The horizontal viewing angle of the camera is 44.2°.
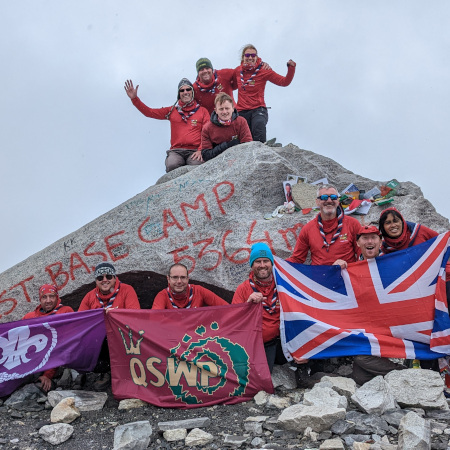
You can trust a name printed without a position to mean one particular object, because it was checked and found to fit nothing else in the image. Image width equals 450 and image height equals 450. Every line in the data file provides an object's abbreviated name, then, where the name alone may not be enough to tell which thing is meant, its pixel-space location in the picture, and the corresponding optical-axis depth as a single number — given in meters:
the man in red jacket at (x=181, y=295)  7.48
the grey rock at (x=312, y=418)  5.27
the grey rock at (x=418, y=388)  5.77
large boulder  8.98
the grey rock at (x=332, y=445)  4.89
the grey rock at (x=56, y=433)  5.89
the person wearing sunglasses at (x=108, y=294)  7.75
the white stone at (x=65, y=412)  6.31
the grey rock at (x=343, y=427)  5.18
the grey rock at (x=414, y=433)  4.67
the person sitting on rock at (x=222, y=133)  10.30
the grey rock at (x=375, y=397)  5.55
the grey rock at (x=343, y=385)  5.96
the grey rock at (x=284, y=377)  6.81
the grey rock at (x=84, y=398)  6.72
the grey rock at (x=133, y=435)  5.46
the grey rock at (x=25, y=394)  7.19
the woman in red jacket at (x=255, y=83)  11.38
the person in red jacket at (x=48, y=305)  8.17
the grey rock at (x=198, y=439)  5.44
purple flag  7.24
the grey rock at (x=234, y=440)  5.32
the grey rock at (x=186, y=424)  5.73
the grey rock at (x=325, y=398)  5.53
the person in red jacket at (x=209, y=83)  11.44
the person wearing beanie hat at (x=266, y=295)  7.05
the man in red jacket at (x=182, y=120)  11.25
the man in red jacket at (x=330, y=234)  7.59
